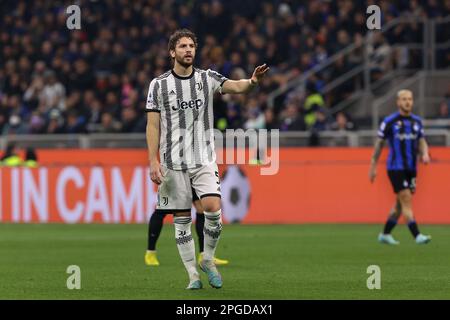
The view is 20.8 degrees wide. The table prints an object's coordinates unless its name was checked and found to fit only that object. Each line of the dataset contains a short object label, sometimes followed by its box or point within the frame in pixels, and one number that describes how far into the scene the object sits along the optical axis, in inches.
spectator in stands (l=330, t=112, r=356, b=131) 924.0
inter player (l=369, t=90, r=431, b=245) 655.8
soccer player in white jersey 423.5
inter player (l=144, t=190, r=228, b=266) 519.3
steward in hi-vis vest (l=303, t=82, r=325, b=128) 950.4
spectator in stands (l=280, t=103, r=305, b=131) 945.5
